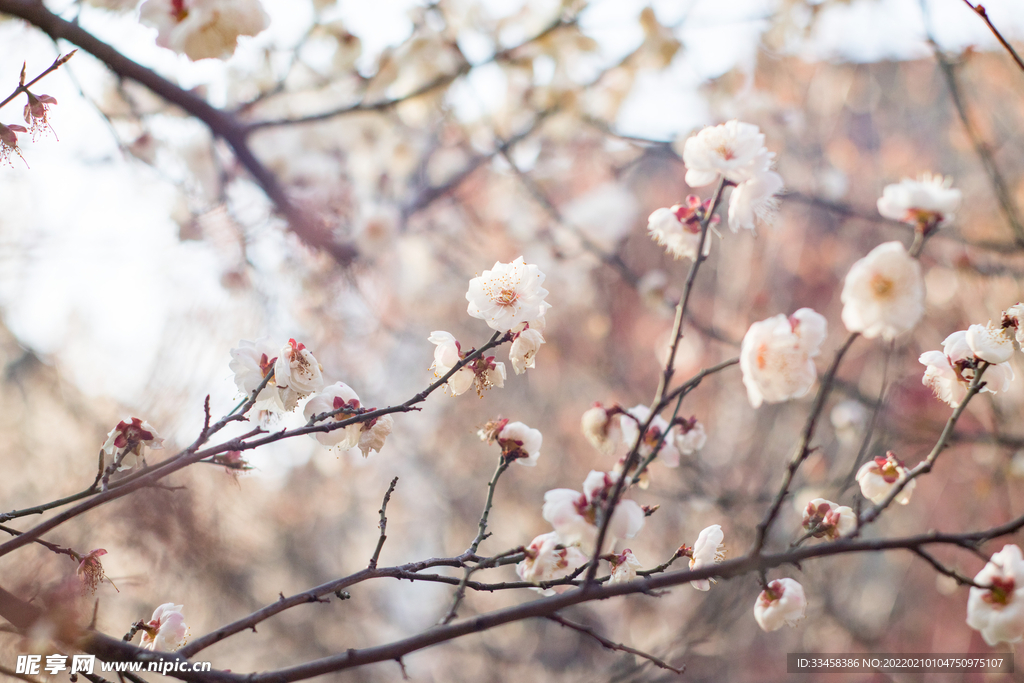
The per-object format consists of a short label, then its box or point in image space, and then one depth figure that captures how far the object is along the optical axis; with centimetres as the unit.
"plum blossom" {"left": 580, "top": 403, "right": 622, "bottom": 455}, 92
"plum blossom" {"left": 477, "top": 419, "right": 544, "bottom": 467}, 92
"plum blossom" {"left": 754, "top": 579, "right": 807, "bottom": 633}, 90
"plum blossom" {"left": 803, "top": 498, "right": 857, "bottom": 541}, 90
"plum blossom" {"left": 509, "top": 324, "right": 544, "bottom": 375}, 92
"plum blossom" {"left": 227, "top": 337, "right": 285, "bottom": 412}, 91
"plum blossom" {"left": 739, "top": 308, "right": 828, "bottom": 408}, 84
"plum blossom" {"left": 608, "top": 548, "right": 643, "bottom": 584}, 88
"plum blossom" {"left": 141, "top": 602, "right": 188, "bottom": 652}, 93
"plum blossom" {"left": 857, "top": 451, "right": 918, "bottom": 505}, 91
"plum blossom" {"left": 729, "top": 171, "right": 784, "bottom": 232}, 89
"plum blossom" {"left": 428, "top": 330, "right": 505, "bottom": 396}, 93
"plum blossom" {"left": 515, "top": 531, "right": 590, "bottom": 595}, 87
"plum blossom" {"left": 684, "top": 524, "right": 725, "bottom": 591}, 91
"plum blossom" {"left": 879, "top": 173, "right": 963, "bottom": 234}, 82
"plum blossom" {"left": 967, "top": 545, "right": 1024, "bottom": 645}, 85
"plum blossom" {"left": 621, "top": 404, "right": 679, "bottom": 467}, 91
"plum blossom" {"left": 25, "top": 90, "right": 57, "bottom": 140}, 92
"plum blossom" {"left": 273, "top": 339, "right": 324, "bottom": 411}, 90
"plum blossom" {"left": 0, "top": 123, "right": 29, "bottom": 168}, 90
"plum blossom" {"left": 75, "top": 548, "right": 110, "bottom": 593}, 91
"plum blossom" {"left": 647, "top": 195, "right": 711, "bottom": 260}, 92
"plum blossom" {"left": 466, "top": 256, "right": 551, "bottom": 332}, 90
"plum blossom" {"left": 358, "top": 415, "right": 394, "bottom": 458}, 92
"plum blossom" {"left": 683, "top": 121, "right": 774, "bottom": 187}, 89
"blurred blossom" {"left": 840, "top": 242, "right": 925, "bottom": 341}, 81
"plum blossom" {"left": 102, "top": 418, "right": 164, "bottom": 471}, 90
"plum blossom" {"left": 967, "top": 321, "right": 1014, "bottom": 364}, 87
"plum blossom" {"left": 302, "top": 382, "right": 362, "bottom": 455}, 91
